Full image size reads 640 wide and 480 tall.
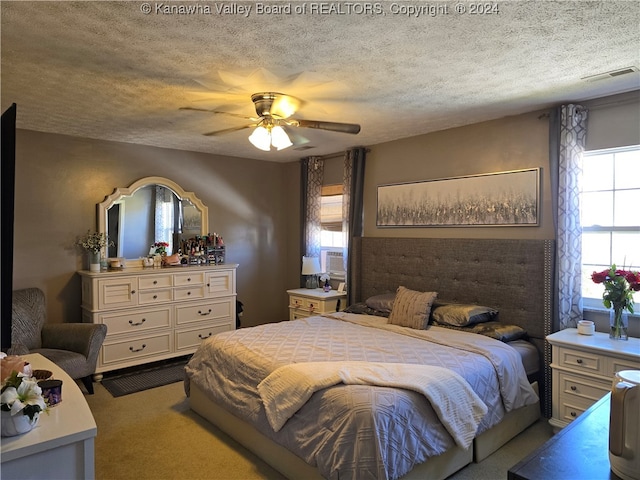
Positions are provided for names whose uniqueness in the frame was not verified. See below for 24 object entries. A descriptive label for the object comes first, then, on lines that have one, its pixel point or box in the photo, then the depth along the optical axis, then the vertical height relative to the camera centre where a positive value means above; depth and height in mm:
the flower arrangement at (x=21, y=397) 1507 -579
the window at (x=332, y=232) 5453 +127
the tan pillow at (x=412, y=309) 3629 -586
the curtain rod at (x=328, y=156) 5366 +1121
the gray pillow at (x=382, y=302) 4086 -590
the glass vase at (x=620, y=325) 2936 -562
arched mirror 4668 +272
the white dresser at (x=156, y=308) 4262 -750
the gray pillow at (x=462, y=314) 3489 -600
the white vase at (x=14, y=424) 1532 -683
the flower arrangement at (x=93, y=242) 4430 -30
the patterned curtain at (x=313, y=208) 5590 +445
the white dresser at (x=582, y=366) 2744 -826
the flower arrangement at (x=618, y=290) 2879 -316
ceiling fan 2918 +831
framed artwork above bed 3598 +404
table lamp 5285 -320
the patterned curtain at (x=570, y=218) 3238 +202
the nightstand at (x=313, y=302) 4895 -719
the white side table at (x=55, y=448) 1512 -772
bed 2152 -820
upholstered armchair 3658 -886
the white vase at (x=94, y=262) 4355 -238
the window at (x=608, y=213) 3148 +245
